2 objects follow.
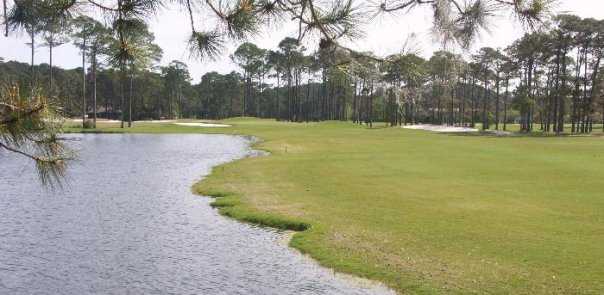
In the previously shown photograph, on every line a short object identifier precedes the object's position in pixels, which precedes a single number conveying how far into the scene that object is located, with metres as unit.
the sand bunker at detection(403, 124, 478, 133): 77.12
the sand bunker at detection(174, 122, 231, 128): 79.63
